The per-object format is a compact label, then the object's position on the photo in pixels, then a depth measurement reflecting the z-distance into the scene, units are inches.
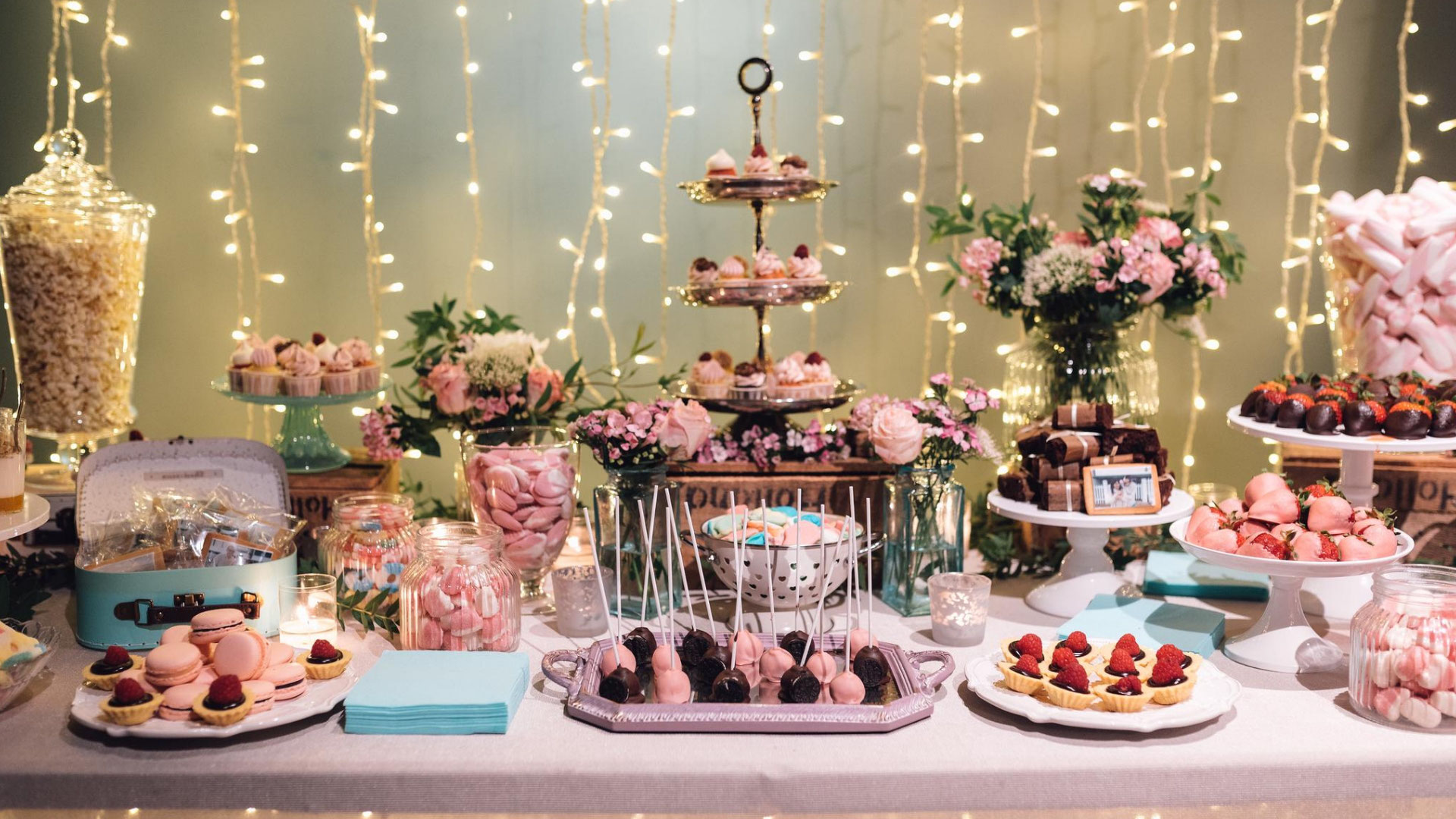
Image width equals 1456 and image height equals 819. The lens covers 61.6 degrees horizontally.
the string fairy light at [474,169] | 126.8
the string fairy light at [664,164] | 127.0
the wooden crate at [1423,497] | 96.7
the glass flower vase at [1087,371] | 102.4
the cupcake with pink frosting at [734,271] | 97.3
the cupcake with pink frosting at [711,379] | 98.0
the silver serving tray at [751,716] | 64.7
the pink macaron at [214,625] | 67.7
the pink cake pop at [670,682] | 66.9
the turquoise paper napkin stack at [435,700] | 64.6
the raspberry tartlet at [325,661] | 68.2
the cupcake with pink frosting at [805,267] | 97.0
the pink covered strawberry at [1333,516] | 75.2
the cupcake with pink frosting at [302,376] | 100.4
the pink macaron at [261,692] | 63.9
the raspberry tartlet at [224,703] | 62.0
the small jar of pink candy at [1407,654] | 64.0
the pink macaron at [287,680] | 65.4
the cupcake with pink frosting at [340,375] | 101.1
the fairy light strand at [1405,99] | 123.7
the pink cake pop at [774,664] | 69.2
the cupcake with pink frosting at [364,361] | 103.3
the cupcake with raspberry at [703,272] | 96.7
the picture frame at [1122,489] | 84.0
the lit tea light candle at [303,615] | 73.4
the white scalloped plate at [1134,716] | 63.4
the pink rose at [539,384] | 95.7
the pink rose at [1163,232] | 97.1
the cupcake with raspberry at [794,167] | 95.1
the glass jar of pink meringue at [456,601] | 74.0
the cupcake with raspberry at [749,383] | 97.2
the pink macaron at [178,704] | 63.1
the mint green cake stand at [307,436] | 102.0
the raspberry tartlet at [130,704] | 62.2
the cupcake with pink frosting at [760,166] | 95.0
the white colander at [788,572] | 78.5
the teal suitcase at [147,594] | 75.8
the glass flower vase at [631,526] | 86.2
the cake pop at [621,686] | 67.3
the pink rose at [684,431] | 86.7
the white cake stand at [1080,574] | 87.2
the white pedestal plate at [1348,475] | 81.4
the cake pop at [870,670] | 68.9
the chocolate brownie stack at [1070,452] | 84.4
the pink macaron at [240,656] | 65.0
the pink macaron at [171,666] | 64.2
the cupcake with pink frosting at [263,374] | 100.5
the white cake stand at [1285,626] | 72.9
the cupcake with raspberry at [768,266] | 96.7
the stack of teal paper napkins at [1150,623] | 77.1
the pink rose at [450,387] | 95.0
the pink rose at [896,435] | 84.9
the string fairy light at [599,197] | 127.5
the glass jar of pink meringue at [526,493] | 87.7
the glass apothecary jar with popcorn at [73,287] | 96.4
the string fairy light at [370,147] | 126.5
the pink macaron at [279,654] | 66.8
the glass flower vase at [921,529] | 86.9
